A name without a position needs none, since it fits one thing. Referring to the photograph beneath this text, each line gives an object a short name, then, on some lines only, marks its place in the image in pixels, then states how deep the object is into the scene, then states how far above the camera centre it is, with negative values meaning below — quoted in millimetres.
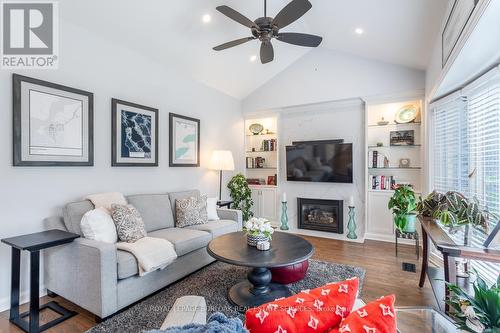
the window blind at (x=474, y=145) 2188 +223
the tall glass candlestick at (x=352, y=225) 4407 -1032
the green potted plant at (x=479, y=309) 932 -561
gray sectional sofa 2070 -906
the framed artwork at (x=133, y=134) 3212 +445
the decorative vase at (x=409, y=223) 3326 -756
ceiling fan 2385 +1474
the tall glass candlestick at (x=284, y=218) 5055 -1042
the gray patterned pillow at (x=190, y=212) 3457 -630
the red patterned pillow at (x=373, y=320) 735 -463
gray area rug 2047 -1268
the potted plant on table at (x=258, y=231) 2410 -619
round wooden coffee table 2121 -786
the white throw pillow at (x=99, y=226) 2336 -567
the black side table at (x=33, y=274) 1964 -874
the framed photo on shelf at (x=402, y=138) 4133 +466
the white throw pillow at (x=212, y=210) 3756 -652
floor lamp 4543 +100
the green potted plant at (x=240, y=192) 4980 -504
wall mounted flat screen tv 4473 +85
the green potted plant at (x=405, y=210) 3320 -580
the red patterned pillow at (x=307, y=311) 791 -483
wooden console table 1639 -582
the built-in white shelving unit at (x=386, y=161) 4152 +83
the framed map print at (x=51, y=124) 2396 +447
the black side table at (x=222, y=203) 4500 -665
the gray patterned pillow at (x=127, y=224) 2564 -594
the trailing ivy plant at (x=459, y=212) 1917 -367
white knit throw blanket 2283 -813
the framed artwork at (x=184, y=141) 4020 +429
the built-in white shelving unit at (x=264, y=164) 5359 +53
